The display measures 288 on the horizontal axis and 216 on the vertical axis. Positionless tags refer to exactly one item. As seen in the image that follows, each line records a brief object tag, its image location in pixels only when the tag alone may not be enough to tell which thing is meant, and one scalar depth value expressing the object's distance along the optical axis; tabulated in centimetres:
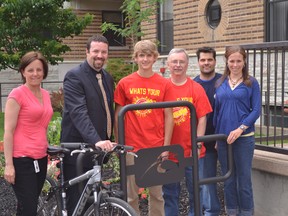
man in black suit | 373
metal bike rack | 346
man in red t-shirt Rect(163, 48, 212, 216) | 422
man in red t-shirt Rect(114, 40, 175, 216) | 396
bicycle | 338
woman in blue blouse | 421
